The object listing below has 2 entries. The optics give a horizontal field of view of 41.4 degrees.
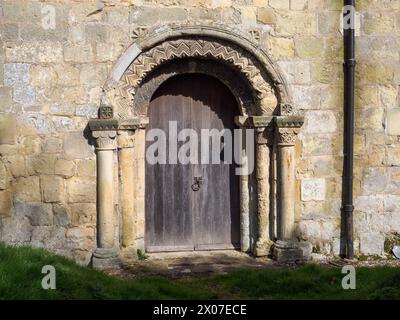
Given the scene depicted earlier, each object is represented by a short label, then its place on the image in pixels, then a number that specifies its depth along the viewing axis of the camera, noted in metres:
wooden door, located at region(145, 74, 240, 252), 6.82
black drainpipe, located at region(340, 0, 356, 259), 6.66
